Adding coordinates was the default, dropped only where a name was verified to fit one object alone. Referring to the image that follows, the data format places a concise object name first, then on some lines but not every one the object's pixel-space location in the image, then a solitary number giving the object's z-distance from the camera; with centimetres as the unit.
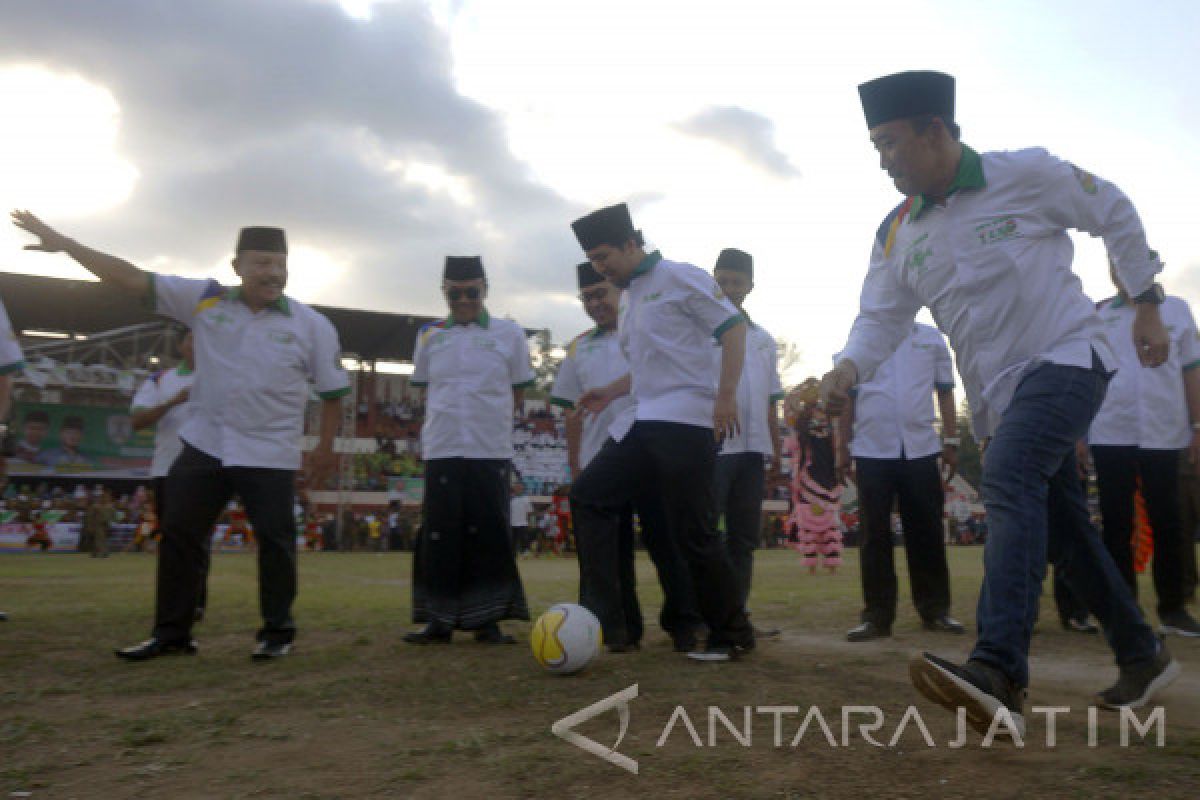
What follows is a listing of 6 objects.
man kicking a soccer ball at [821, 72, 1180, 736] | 306
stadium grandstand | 3588
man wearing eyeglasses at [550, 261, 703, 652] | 480
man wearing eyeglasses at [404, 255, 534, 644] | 571
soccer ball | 413
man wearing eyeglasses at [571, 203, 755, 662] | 463
